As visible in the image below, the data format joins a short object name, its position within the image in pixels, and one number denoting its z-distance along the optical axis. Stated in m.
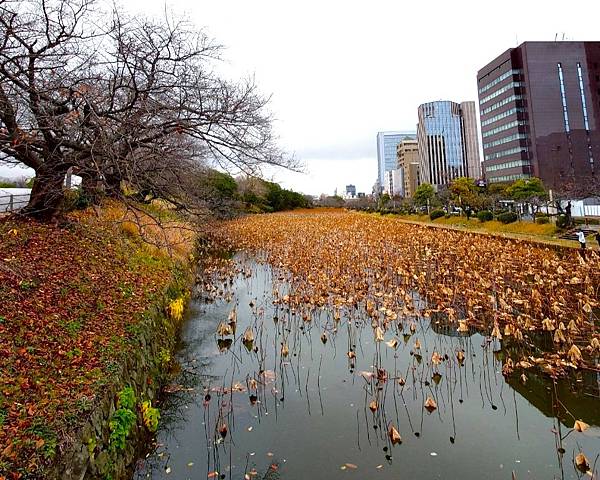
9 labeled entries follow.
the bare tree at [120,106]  6.38
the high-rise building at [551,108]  55.69
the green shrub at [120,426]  3.71
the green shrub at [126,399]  4.12
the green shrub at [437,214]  34.00
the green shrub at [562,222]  18.67
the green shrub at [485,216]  25.75
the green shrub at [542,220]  20.53
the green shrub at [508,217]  23.20
